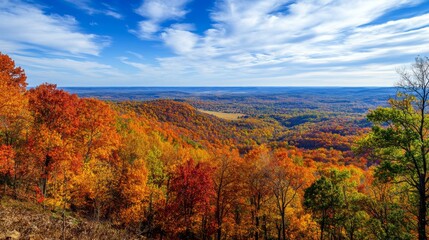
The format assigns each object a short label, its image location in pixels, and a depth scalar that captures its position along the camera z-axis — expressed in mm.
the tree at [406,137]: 14234
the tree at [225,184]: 32094
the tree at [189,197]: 29688
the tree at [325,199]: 29500
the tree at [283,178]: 29547
